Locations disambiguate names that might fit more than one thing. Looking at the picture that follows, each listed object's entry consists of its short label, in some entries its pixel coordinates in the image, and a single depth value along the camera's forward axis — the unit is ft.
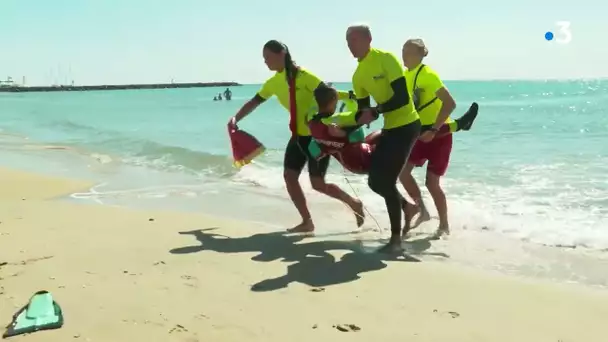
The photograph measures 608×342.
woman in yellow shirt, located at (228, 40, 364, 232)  19.19
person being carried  17.29
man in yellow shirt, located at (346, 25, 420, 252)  16.28
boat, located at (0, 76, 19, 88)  503.77
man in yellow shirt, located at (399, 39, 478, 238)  18.79
